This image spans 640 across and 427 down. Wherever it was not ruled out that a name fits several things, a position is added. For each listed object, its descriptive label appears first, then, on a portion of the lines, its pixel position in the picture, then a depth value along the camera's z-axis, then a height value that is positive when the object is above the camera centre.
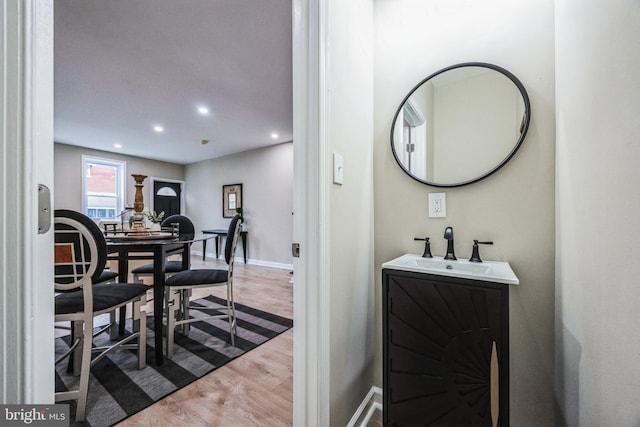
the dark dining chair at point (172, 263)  2.21 -0.50
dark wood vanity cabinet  0.92 -0.55
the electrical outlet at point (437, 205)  1.30 +0.04
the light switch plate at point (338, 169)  1.08 +0.19
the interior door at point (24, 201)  0.37 +0.02
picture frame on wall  5.62 +0.32
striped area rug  1.40 -1.07
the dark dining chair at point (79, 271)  1.25 -0.30
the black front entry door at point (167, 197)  6.36 +0.41
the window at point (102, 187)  5.25 +0.56
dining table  1.71 -0.30
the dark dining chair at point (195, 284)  1.84 -0.55
